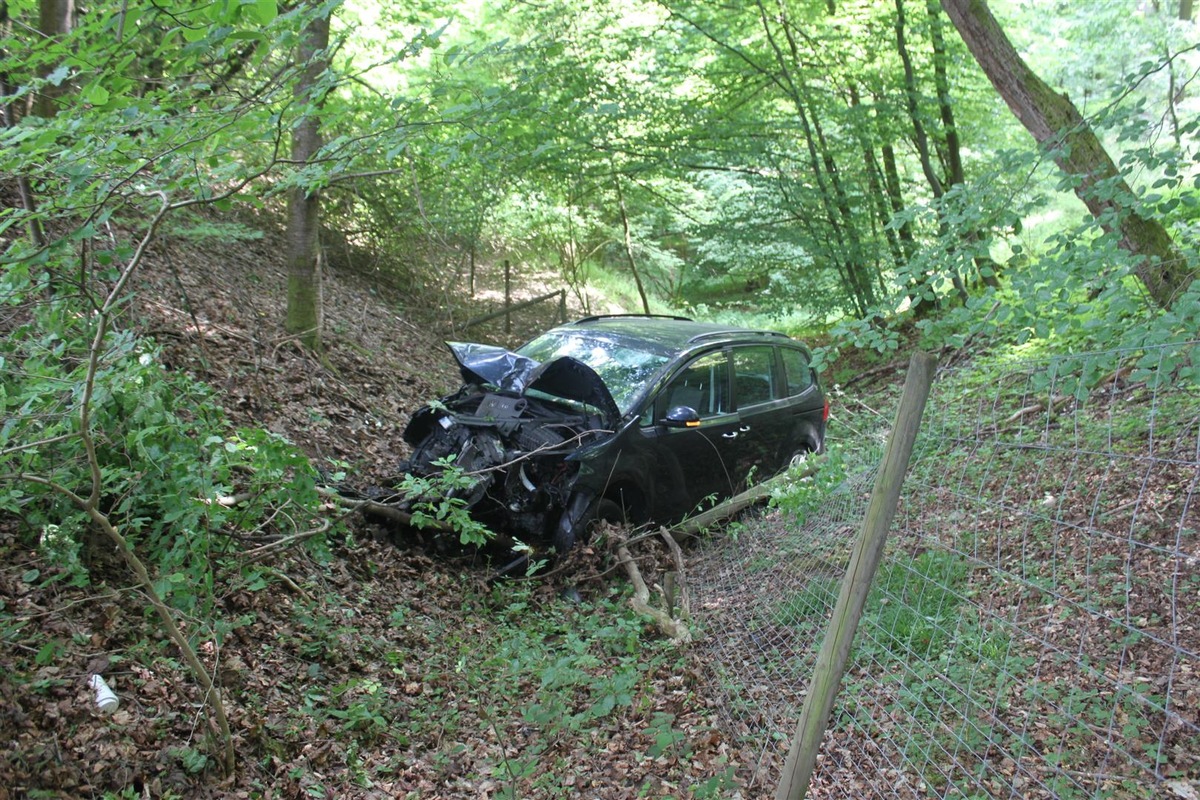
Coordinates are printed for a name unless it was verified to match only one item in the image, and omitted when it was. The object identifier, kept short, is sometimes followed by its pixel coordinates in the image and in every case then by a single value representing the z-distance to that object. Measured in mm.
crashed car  5703
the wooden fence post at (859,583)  2658
